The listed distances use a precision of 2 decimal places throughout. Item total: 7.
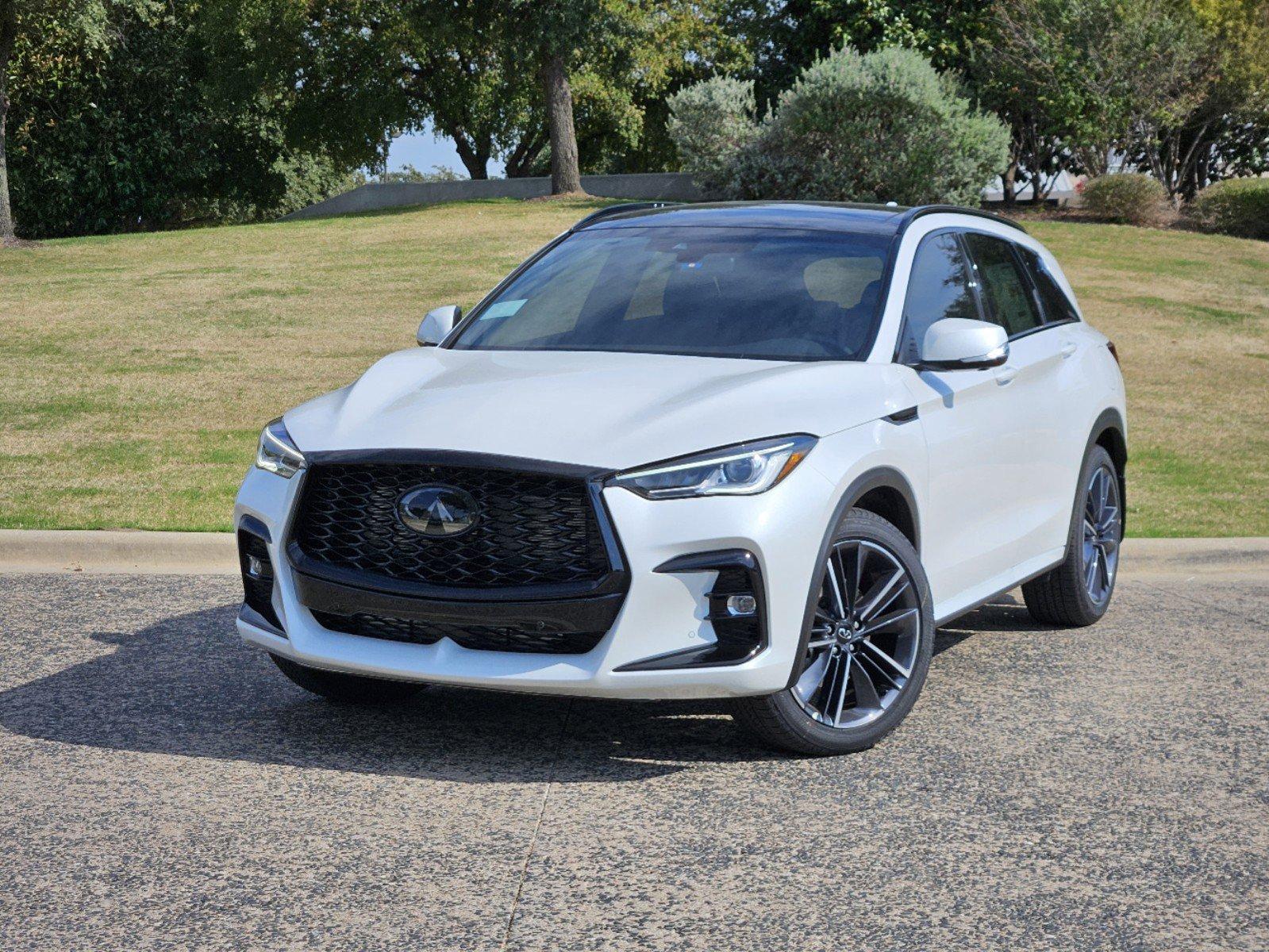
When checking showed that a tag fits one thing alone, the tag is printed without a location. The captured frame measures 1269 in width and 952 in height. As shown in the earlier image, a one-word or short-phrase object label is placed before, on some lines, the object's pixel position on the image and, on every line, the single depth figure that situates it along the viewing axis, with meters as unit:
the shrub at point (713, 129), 30.20
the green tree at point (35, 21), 27.86
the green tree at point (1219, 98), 34.56
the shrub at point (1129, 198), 31.78
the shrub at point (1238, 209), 32.12
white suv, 4.66
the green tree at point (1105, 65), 33.00
